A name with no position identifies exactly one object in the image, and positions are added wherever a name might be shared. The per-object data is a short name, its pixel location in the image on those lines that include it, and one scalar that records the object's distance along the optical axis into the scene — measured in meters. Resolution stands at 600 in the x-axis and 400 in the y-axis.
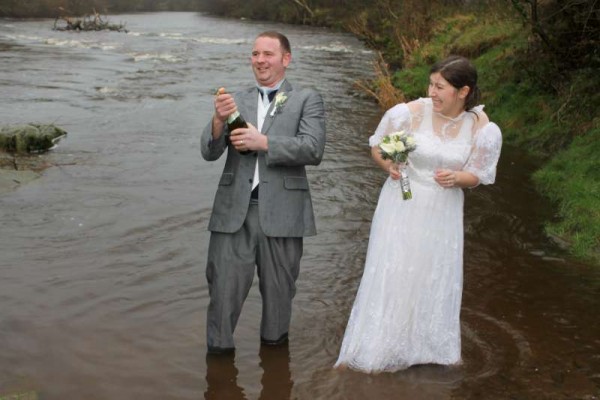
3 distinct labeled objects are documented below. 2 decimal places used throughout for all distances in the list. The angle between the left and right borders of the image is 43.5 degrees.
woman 5.02
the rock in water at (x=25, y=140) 13.12
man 4.96
